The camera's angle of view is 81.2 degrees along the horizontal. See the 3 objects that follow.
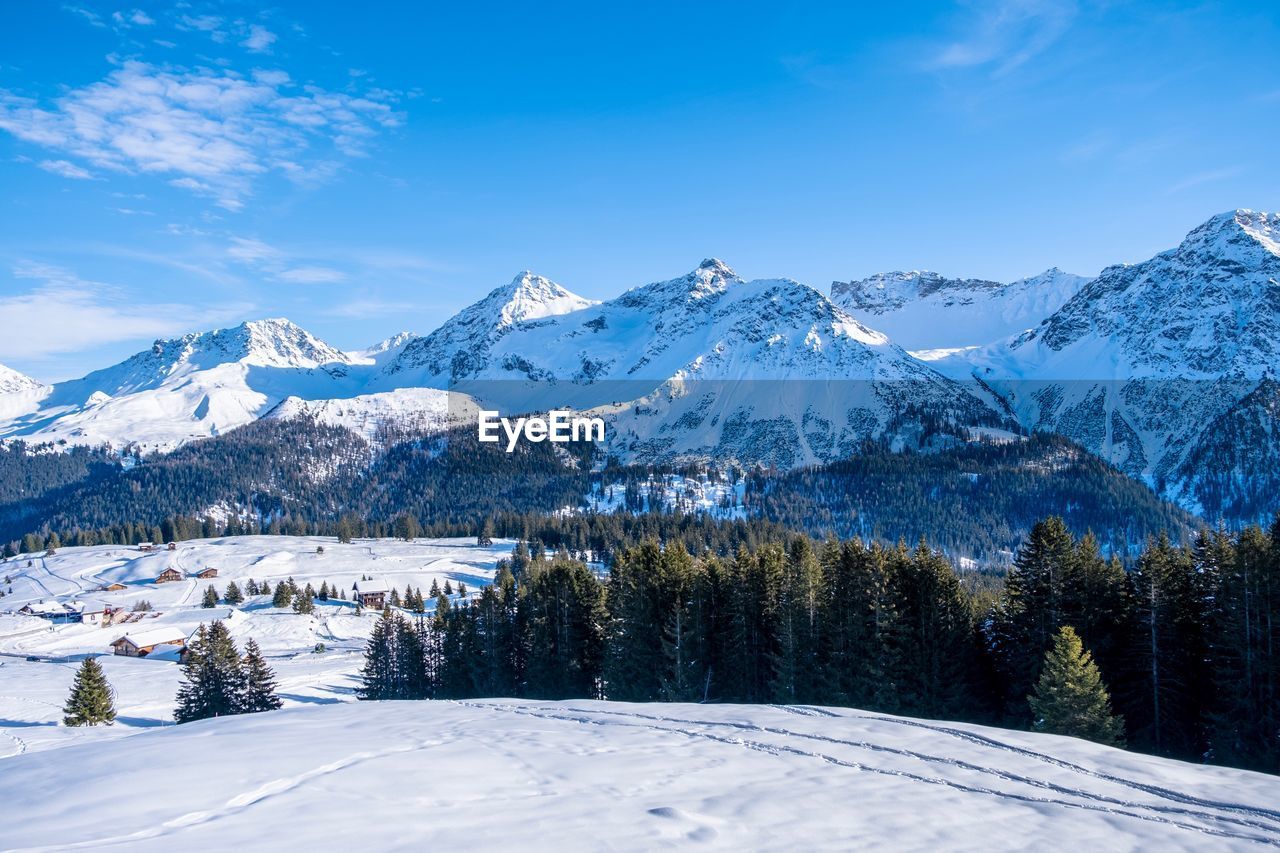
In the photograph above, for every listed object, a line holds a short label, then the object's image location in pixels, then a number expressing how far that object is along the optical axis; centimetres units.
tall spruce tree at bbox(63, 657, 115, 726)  4691
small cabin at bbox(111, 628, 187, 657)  8825
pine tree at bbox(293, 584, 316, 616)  10631
